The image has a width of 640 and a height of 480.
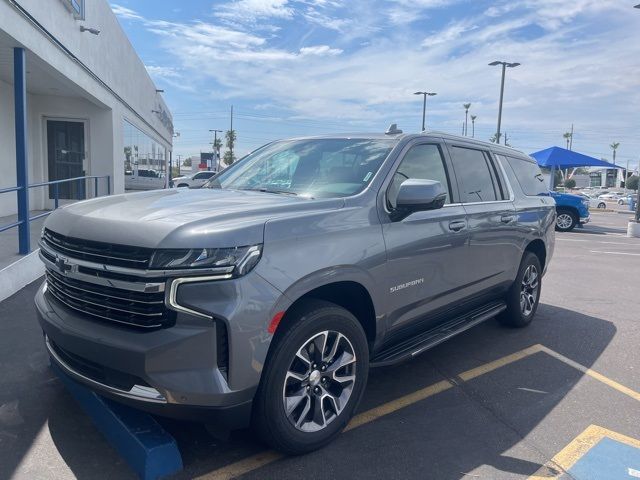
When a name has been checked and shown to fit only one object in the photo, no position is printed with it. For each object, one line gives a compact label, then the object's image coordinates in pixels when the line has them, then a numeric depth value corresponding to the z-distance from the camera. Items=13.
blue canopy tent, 24.06
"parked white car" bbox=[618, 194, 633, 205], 52.31
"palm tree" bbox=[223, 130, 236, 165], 82.28
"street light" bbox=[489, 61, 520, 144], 28.25
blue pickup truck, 19.17
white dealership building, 7.33
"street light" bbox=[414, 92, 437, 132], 35.44
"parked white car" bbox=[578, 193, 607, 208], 44.72
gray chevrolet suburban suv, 2.61
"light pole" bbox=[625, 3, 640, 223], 19.20
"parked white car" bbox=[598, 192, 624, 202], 61.04
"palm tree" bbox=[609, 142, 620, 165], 128.50
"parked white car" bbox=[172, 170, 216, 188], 33.14
